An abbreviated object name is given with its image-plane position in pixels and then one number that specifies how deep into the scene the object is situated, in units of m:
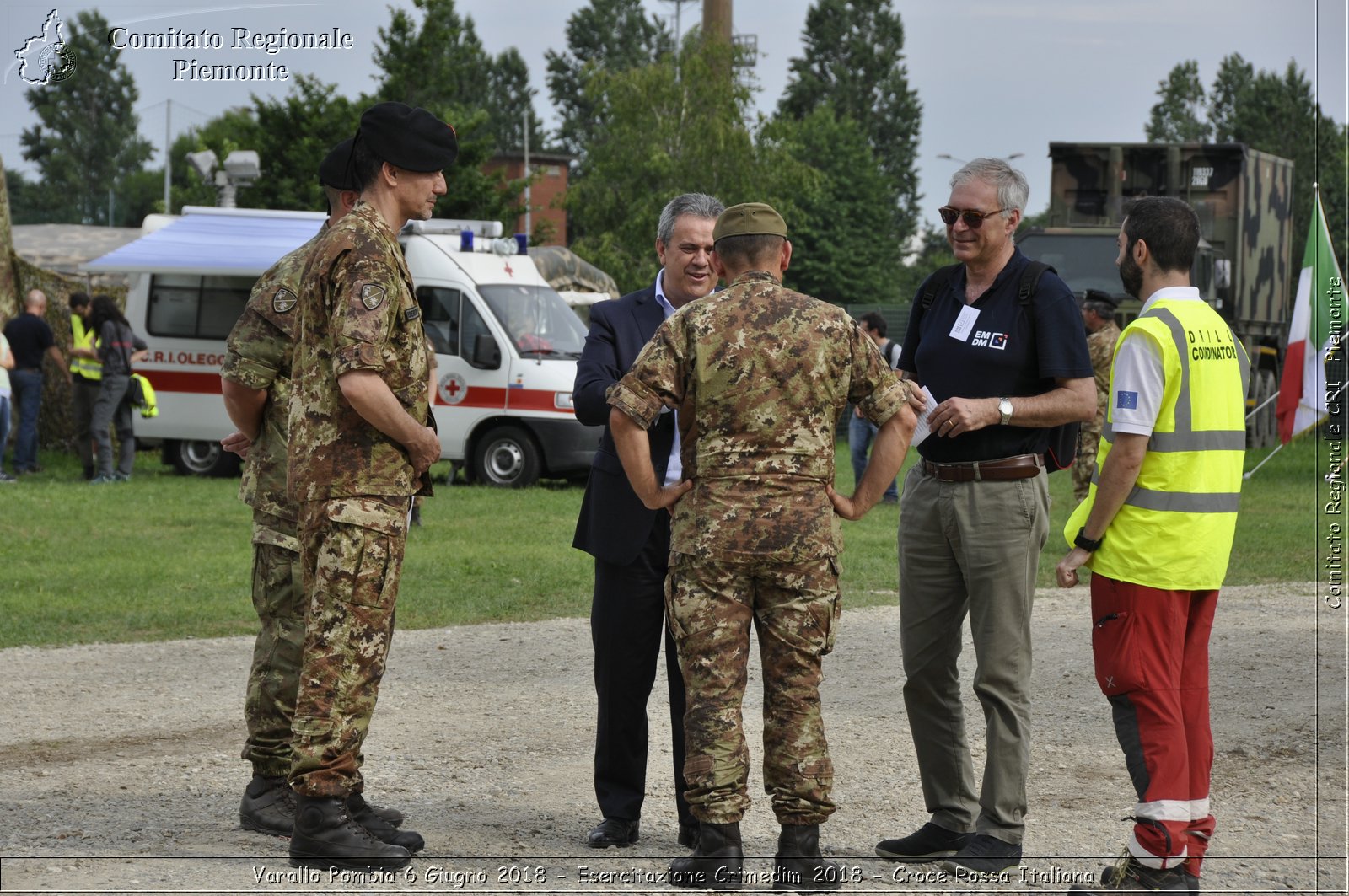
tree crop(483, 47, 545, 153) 77.69
